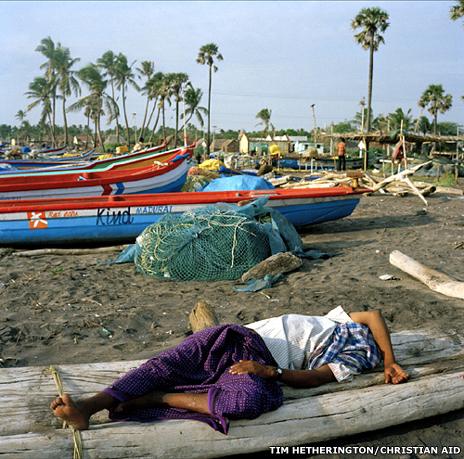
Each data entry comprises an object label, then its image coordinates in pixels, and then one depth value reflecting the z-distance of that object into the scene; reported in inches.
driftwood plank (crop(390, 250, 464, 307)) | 203.5
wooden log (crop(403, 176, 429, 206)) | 468.6
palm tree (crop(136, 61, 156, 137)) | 2080.5
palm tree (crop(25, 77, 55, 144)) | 2293.3
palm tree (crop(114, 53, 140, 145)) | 2025.1
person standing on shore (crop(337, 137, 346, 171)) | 949.8
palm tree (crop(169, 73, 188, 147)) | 1881.2
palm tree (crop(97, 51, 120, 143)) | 2025.1
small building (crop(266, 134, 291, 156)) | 1620.3
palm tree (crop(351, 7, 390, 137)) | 1270.9
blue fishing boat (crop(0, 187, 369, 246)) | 332.5
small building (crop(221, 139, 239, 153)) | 1924.6
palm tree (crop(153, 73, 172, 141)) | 1910.7
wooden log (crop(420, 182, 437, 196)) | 539.8
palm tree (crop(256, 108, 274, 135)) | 2667.3
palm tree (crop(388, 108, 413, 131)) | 1591.2
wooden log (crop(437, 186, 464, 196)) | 561.3
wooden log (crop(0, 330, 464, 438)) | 105.2
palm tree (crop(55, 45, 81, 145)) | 2080.5
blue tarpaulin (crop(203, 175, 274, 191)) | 428.1
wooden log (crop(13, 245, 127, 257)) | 313.9
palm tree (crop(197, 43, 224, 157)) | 1747.0
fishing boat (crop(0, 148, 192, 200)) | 413.7
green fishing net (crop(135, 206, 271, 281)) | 253.1
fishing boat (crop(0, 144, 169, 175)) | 561.4
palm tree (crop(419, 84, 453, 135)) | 1834.4
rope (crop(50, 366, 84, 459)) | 95.3
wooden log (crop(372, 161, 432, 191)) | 448.5
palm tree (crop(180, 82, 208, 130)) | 1957.4
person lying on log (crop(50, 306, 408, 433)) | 102.7
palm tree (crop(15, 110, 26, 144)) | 3549.7
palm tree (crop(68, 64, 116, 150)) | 1963.6
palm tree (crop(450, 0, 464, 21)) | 857.1
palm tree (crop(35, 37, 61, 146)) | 2085.4
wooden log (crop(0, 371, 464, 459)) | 97.0
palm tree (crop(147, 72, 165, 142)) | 1959.6
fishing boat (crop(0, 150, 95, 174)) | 831.4
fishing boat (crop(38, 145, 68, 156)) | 1519.2
